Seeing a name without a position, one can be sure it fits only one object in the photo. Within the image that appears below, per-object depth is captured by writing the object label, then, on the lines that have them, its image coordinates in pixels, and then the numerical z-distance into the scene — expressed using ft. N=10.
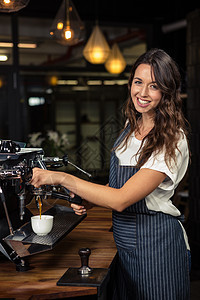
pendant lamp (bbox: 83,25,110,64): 16.85
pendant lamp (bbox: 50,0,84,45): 10.59
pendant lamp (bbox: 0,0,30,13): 7.80
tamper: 5.08
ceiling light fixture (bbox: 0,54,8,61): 18.45
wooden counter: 4.73
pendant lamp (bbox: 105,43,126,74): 19.35
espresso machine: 5.18
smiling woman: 5.57
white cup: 5.45
